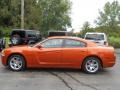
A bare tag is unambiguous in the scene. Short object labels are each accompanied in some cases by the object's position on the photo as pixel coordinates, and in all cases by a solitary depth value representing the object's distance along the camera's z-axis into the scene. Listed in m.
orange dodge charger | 4.49
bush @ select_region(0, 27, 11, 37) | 15.61
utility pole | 10.97
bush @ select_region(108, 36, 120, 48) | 9.80
